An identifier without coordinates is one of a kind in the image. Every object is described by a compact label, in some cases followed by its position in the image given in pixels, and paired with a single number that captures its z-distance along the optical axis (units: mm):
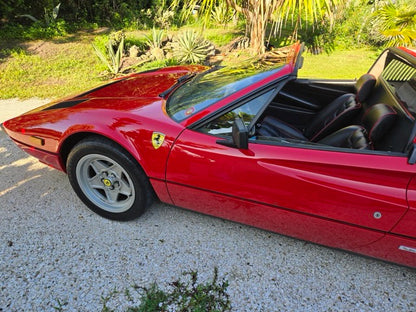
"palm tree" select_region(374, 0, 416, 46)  5816
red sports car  1560
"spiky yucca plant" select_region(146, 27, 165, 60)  6645
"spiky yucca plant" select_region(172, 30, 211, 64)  6312
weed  1703
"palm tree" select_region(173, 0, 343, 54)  4996
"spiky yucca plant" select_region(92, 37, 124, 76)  5902
